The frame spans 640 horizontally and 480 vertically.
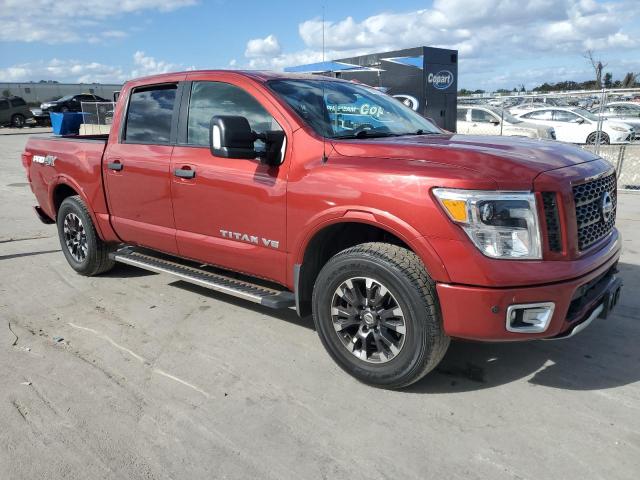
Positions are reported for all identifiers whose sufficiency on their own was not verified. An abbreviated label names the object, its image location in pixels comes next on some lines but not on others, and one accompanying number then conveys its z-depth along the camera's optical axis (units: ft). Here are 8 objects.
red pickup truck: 9.34
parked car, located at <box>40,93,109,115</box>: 108.06
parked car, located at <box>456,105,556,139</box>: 50.83
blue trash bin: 81.25
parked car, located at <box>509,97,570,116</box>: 87.00
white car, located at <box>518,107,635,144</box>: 56.54
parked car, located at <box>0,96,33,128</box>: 110.63
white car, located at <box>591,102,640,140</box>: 62.67
